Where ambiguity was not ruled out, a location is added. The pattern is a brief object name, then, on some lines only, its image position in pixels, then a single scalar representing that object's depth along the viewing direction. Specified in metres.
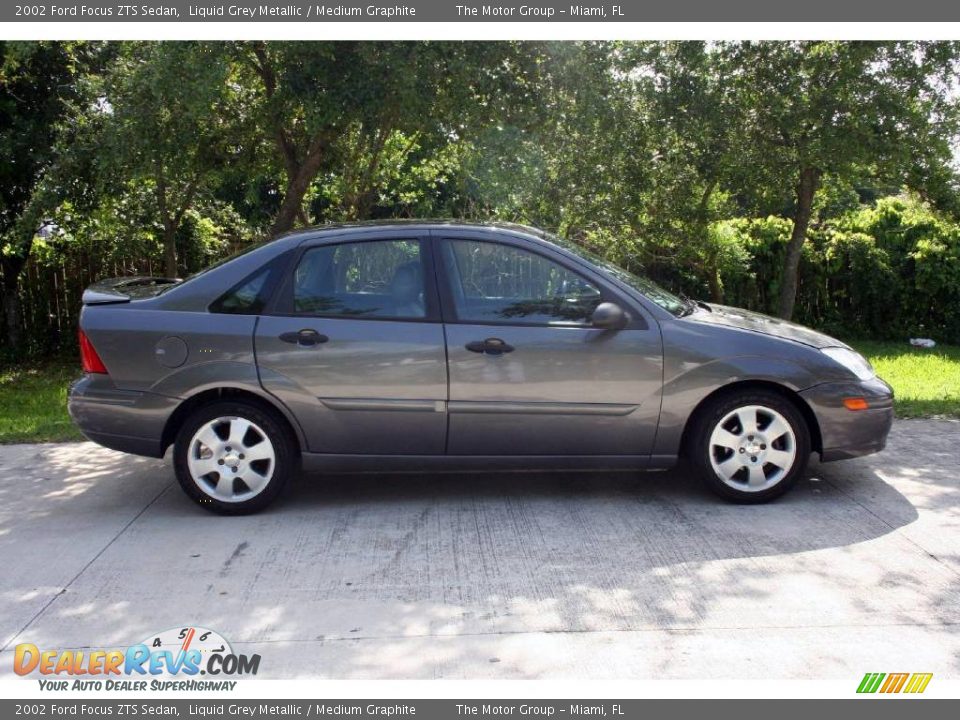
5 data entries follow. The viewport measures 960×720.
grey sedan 5.20
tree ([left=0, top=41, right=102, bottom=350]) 10.66
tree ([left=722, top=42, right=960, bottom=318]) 8.27
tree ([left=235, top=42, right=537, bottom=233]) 7.26
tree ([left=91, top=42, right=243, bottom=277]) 7.16
